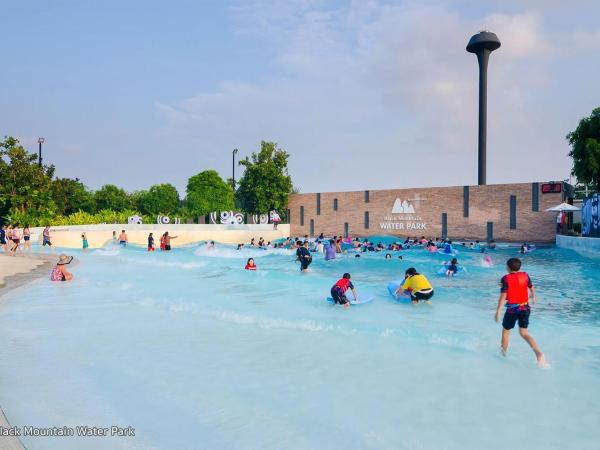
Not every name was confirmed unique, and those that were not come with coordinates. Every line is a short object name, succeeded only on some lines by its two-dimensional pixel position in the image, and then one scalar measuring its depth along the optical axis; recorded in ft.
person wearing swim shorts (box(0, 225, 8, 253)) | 82.33
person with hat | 47.34
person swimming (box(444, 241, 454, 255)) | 89.15
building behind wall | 106.52
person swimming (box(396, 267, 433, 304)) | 38.58
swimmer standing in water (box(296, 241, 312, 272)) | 62.34
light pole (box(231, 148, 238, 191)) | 161.38
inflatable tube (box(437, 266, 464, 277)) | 61.15
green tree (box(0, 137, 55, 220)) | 104.53
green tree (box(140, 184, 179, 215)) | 175.63
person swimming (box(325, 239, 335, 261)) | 76.23
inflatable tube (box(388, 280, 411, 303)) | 40.60
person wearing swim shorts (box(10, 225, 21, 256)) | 75.00
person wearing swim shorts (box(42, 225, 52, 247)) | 91.71
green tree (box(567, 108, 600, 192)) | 104.12
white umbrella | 93.84
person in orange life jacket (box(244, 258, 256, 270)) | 62.96
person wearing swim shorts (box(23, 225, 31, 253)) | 81.05
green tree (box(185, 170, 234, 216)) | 159.84
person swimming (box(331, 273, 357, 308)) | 37.70
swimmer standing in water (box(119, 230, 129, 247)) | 96.80
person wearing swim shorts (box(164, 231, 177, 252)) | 98.07
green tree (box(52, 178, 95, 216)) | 146.00
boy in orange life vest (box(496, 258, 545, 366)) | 21.33
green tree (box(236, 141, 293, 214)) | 136.26
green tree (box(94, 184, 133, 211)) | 162.81
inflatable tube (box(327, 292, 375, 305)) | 39.05
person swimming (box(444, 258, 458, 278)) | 59.38
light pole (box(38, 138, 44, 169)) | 120.69
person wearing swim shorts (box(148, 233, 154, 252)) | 94.85
